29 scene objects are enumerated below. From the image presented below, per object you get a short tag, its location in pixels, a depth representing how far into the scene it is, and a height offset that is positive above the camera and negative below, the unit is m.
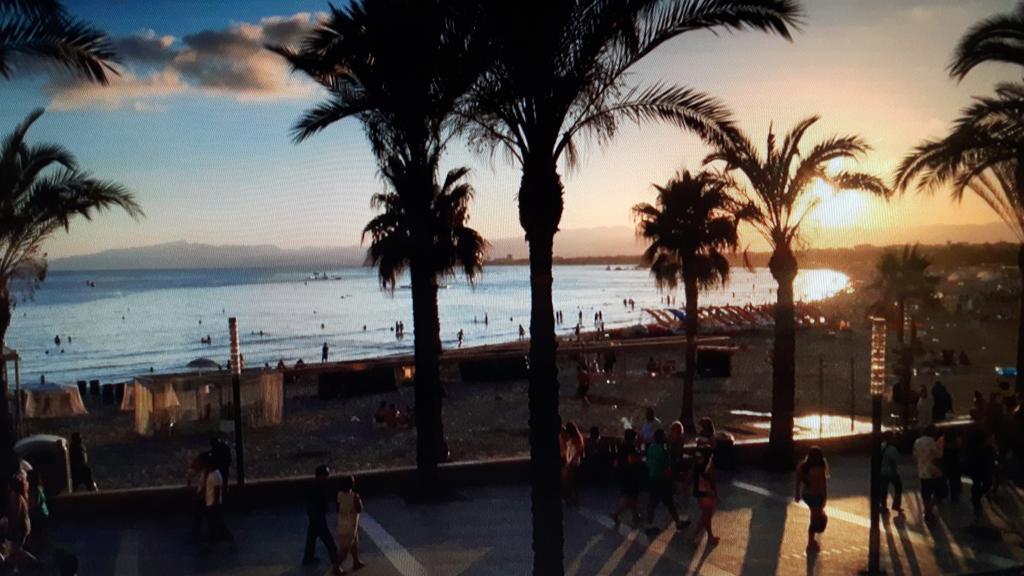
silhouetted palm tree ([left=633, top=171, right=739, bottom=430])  23.66 +0.31
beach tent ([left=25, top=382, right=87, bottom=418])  28.50 -4.88
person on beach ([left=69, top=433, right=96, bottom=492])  14.33 -3.58
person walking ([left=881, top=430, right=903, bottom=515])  11.66 -3.18
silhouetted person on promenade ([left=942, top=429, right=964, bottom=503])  12.22 -3.31
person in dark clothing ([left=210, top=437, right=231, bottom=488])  12.44 -3.02
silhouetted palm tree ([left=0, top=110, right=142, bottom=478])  13.18 +0.96
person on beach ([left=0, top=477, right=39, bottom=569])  9.62 -3.08
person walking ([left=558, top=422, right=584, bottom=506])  12.35 -3.04
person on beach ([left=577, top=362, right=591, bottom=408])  29.73 -4.95
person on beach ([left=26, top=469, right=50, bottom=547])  10.60 -3.15
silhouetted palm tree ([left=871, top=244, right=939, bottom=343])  47.16 -2.17
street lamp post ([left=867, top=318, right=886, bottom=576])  9.58 -2.10
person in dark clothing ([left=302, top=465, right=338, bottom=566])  10.08 -3.11
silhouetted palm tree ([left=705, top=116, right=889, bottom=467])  14.98 +0.71
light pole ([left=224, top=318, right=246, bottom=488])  12.65 -2.00
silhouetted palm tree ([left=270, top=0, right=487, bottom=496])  11.77 +2.21
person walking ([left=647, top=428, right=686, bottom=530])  11.29 -3.07
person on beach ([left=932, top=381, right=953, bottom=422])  19.44 -3.83
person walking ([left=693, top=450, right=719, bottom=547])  10.61 -3.12
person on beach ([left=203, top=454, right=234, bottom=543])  10.66 -3.13
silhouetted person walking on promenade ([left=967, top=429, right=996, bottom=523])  11.62 -3.21
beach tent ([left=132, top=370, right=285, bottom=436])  25.72 -4.52
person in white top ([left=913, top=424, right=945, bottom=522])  11.71 -3.20
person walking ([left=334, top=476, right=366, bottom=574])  9.73 -3.08
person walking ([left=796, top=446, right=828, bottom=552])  10.27 -3.00
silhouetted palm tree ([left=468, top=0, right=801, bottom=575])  7.26 +1.43
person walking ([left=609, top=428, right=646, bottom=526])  11.54 -3.16
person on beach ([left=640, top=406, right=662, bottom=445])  12.92 -2.85
